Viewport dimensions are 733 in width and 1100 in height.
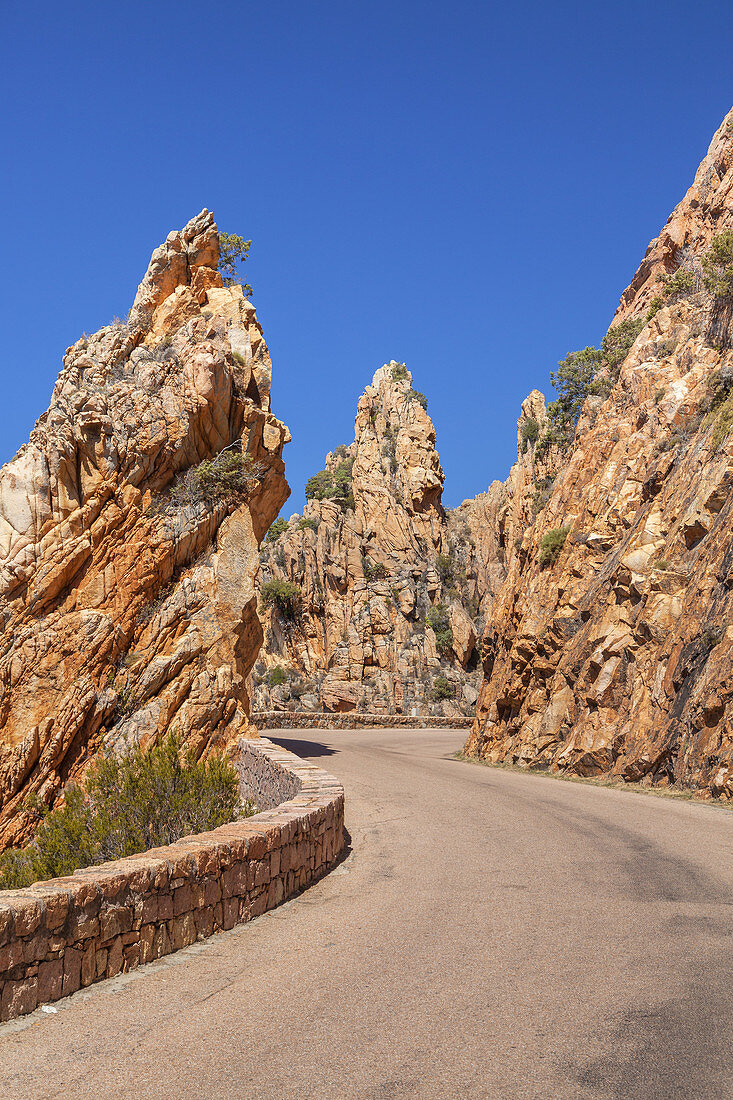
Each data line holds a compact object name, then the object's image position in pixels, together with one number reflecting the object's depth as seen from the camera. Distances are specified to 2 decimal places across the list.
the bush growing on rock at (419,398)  62.88
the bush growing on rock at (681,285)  28.56
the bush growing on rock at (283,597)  56.62
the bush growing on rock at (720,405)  19.80
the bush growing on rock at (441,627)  52.38
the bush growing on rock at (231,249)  31.38
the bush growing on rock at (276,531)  64.69
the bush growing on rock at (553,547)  25.33
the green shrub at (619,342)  33.22
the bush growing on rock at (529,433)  59.54
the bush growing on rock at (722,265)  24.16
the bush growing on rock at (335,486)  59.91
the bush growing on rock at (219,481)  23.45
